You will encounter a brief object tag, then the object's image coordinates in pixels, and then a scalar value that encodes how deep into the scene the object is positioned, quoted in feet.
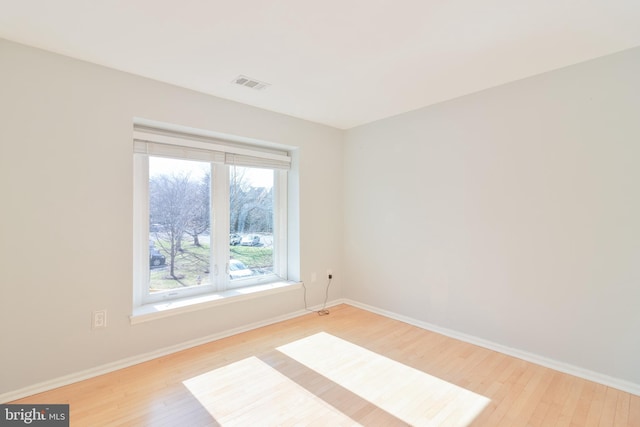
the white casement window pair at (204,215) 8.81
